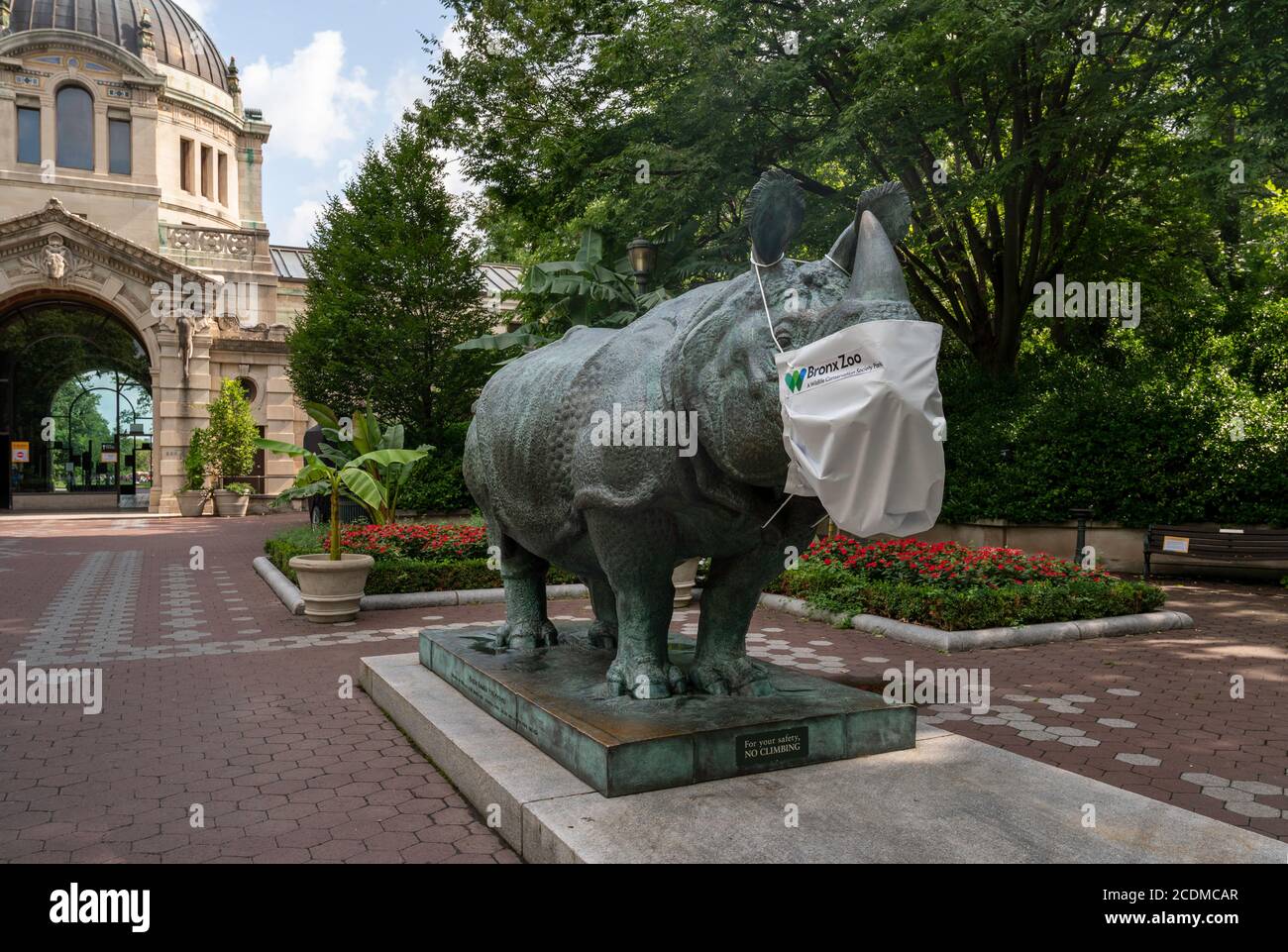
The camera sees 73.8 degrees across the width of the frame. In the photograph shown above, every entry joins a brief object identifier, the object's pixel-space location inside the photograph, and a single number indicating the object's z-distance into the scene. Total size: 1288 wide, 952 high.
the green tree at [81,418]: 34.09
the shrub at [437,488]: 19.05
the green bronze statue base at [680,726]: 3.37
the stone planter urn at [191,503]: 27.28
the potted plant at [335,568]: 9.78
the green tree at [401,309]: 20.55
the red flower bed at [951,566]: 10.15
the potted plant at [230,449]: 27.61
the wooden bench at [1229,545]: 12.84
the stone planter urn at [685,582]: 10.88
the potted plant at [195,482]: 27.33
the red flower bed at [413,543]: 12.16
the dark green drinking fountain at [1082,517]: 12.83
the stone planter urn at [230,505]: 27.72
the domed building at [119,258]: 28.28
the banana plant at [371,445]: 12.51
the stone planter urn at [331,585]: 9.76
